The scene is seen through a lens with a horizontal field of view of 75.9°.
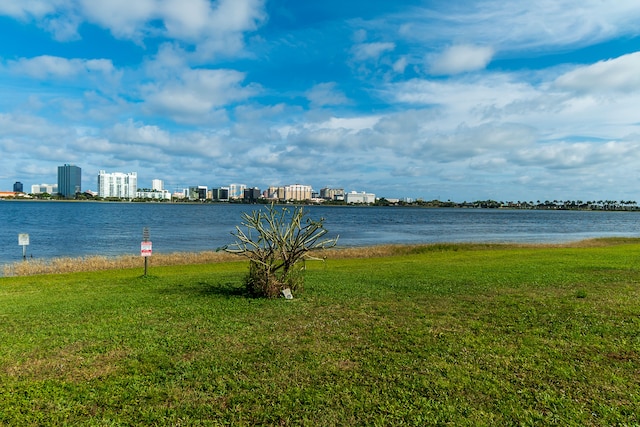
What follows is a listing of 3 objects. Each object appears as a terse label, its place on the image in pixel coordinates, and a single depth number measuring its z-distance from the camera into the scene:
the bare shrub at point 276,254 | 12.50
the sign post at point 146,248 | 16.70
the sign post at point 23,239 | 25.39
